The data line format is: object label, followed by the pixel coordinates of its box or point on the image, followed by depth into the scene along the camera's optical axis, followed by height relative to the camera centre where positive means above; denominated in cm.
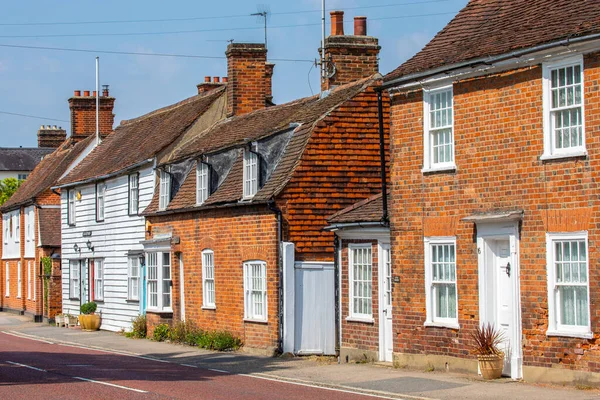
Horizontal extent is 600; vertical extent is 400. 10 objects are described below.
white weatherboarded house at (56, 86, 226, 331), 3644 +198
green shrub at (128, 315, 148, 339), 3538 -225
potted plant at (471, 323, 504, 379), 1912 -177
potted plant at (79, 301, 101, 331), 4031 -215
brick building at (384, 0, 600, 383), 1762 +123
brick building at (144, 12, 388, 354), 2589 +133
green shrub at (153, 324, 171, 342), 3281 -222
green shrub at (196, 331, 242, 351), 2803 -218
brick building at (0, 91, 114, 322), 4831 +157
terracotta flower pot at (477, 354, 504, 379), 1909 -194
